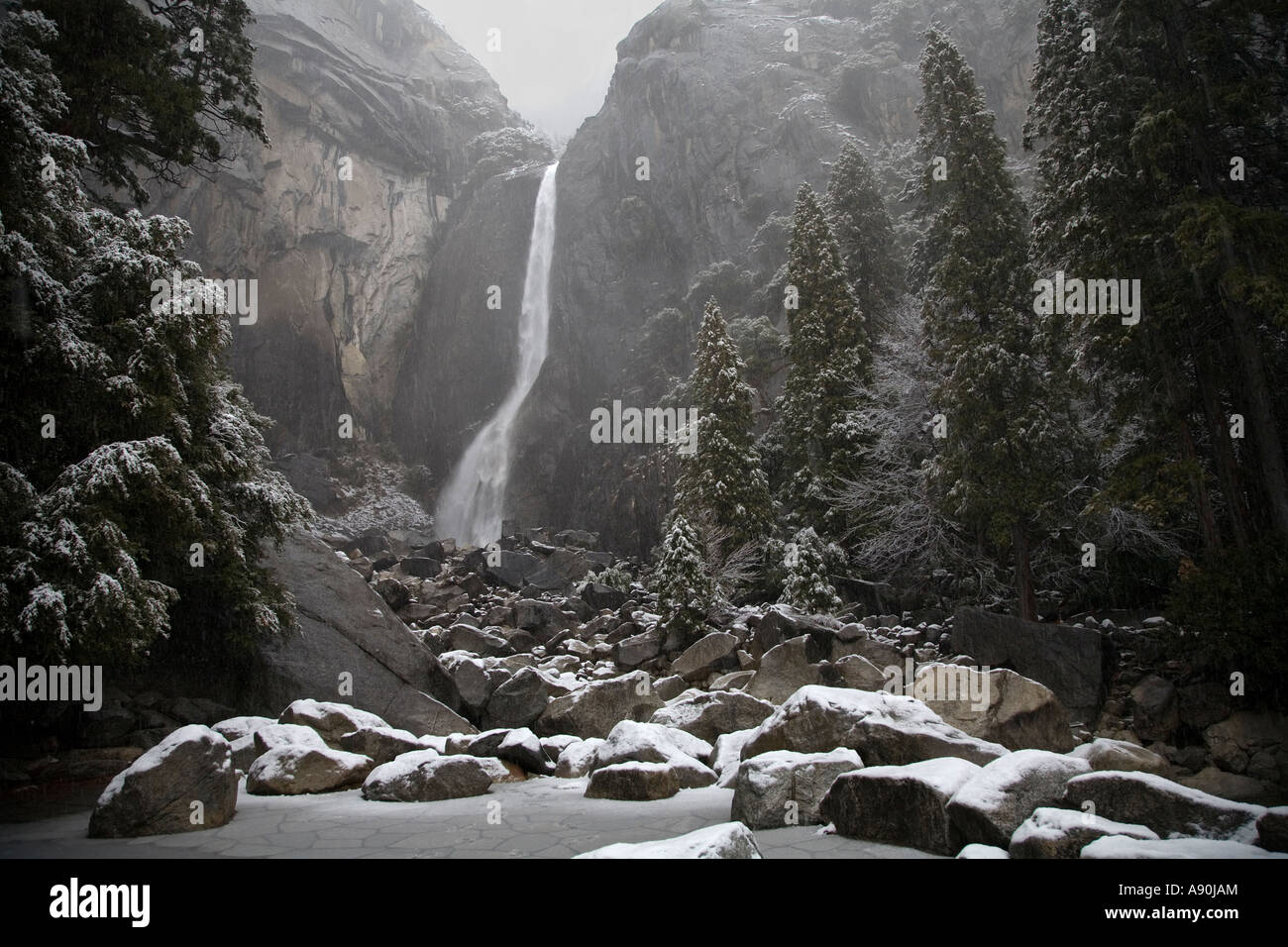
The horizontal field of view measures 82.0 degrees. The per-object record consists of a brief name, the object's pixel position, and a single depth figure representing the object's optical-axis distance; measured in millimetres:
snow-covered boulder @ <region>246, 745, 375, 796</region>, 6863
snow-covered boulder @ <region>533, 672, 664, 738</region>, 10320
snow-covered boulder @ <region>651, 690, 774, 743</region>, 8891
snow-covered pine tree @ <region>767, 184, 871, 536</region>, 22422
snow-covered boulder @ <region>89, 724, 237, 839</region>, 5152
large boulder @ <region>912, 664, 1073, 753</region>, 8656
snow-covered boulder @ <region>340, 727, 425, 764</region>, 8359
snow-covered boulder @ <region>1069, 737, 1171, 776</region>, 6258
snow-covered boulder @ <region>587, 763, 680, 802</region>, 6145
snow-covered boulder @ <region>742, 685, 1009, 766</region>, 5742
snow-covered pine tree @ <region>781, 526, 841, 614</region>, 18719
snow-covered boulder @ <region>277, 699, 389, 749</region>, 8539
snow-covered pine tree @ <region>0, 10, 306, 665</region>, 7352
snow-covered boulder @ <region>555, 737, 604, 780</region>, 7637
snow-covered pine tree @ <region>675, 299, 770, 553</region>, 22219
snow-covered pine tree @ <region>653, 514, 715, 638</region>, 17312
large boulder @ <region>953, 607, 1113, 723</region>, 13164
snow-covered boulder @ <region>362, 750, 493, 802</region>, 6355
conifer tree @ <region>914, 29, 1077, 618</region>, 16016
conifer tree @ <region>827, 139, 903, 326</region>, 27141
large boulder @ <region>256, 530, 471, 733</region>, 11258
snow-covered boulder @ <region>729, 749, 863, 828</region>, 4926
